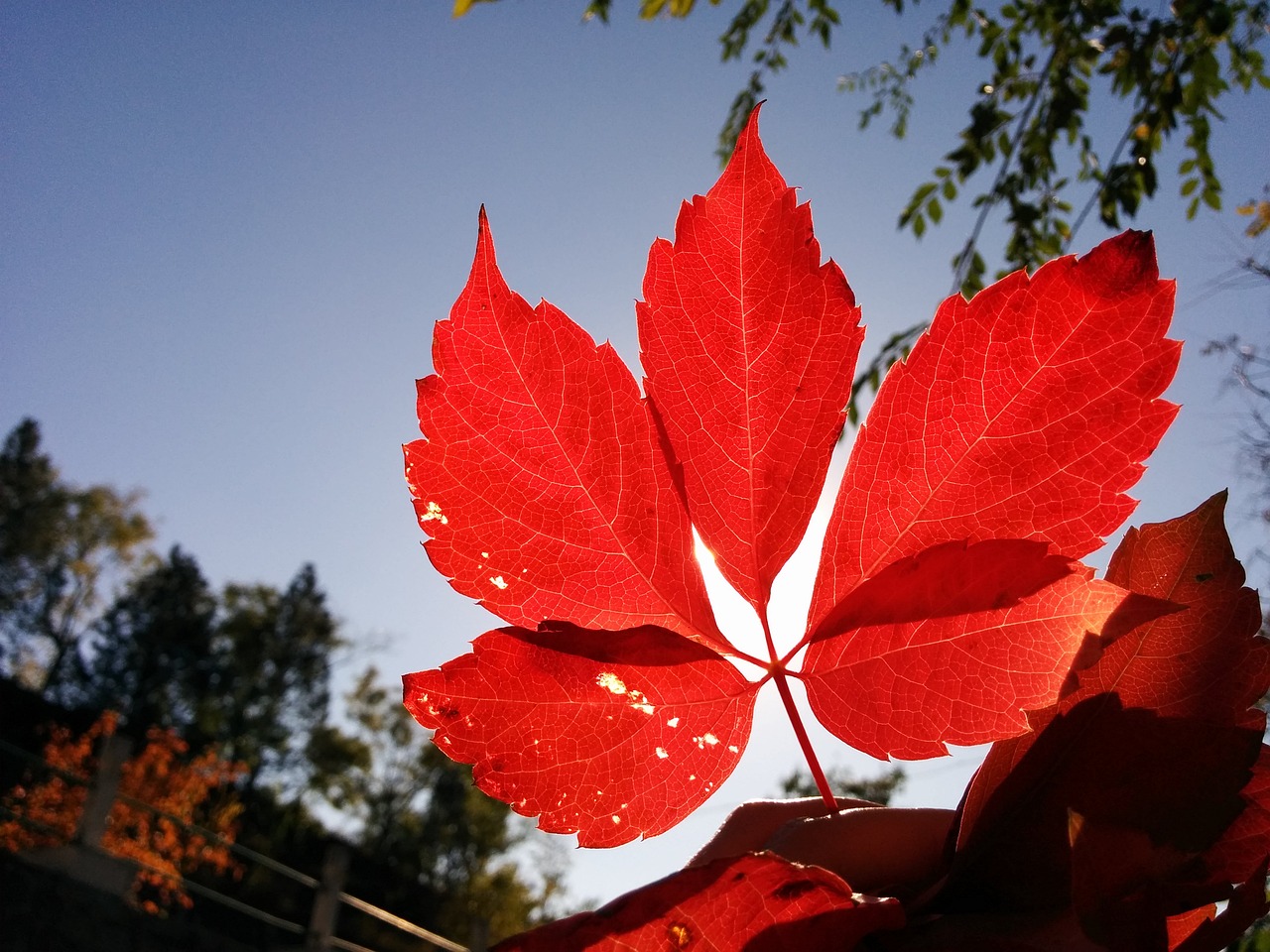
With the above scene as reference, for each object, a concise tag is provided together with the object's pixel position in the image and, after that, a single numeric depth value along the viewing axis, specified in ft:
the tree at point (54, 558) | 71.31
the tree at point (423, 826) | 63.46
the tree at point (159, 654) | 74.08
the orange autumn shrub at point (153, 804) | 41.88
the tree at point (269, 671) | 73.97
